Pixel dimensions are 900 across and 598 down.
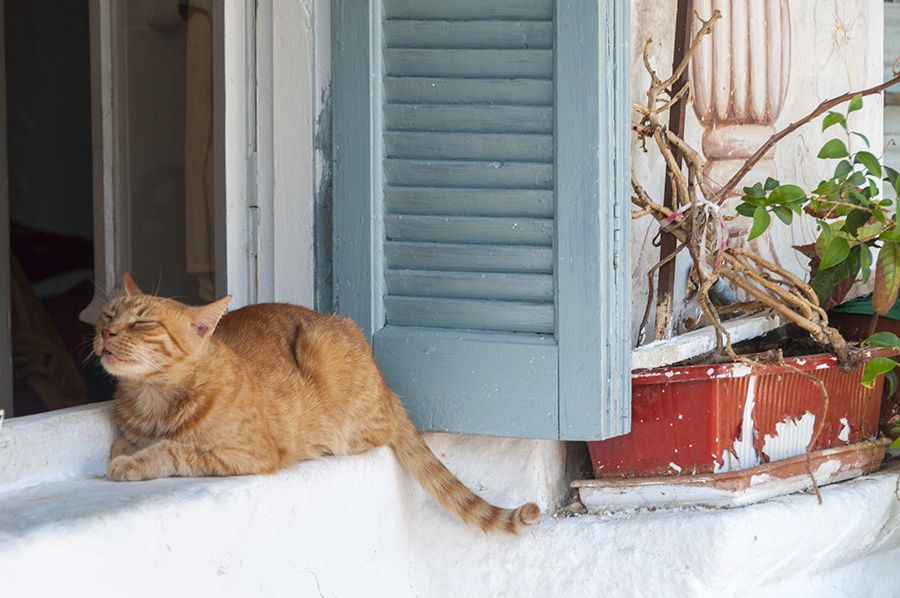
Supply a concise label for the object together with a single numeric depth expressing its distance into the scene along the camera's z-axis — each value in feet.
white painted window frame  18.97
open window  24.52
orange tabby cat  15.76
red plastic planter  18.89
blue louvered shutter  17.39
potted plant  19.04
